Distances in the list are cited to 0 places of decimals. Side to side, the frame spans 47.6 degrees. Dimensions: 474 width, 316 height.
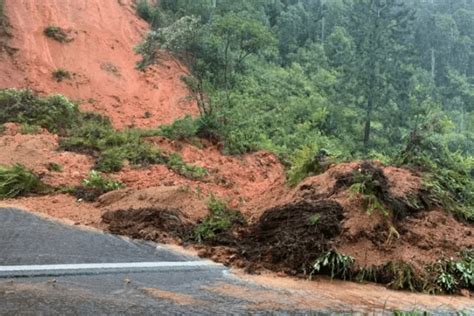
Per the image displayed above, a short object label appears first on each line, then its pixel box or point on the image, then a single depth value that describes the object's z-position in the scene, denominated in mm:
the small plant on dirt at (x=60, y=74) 20000
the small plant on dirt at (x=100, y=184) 11116
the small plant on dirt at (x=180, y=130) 16188
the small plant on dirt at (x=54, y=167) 11859
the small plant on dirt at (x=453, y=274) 7828
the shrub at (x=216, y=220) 9023
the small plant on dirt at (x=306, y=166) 10586
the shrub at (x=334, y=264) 7789
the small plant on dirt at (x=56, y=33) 21734
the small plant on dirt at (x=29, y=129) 14047
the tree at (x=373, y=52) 27297
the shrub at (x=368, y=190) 8711
